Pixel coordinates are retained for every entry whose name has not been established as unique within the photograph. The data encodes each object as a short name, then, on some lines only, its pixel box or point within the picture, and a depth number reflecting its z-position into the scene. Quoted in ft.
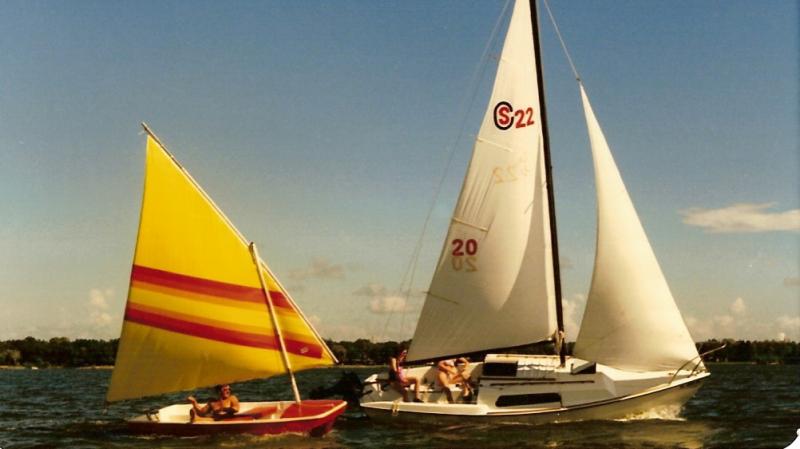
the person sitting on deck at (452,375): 83.10
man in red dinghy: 74.23
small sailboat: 75.82
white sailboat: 79.25
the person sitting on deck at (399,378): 84.99
